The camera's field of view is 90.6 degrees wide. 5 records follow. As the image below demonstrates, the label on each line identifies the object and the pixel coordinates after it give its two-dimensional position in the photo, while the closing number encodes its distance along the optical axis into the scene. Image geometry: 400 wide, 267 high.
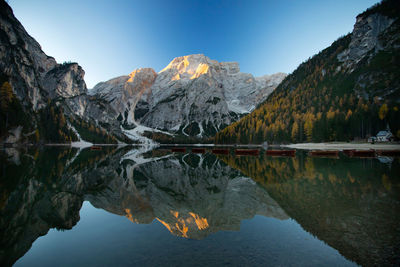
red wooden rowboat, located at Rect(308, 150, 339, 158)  47.00
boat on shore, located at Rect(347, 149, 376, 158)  43.69
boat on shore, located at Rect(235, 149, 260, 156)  55.83
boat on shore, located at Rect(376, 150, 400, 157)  44.91
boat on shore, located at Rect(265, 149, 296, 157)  49.26
